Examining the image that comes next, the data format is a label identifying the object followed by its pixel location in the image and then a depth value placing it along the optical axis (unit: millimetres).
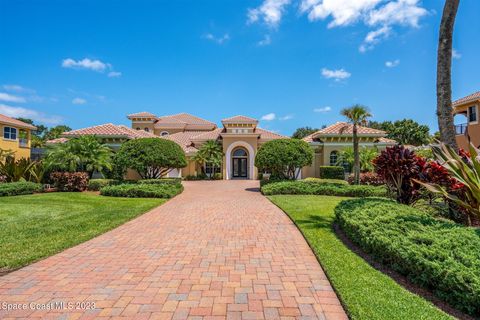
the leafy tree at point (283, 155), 17594
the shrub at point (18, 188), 14538
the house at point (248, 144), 26734
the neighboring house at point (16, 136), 22812
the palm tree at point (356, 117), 18297
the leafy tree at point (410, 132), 46106
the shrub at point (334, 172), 25594
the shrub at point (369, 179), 19438
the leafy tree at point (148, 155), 16870
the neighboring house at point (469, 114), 20661
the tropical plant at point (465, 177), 5898
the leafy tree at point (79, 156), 16984
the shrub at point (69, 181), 16938
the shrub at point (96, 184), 17547
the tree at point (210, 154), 26344
